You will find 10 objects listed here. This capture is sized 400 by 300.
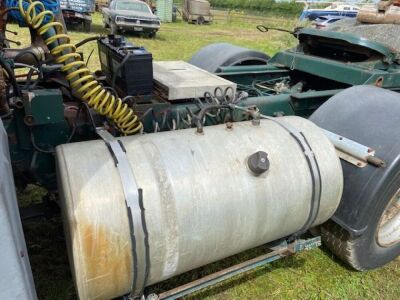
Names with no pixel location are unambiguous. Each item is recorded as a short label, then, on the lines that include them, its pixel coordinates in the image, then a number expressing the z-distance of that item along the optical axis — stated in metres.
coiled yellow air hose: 1.83
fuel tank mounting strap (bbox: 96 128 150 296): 1.53
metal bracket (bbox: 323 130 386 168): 2.13
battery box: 2.20
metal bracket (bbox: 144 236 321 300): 1.87
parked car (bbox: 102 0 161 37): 14.24
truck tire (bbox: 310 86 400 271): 2.16
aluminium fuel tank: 1.50
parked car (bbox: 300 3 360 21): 21.50
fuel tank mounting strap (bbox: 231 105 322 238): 1.99
